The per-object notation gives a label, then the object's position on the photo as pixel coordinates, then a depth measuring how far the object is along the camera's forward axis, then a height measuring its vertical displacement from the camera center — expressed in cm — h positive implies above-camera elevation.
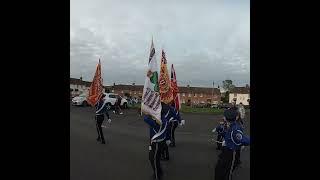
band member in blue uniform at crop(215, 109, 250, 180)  352 -88
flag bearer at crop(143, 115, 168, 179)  404 -93
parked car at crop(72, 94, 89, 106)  1679 -56
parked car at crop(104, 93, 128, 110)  1579 -55
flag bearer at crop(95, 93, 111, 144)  637 -55
